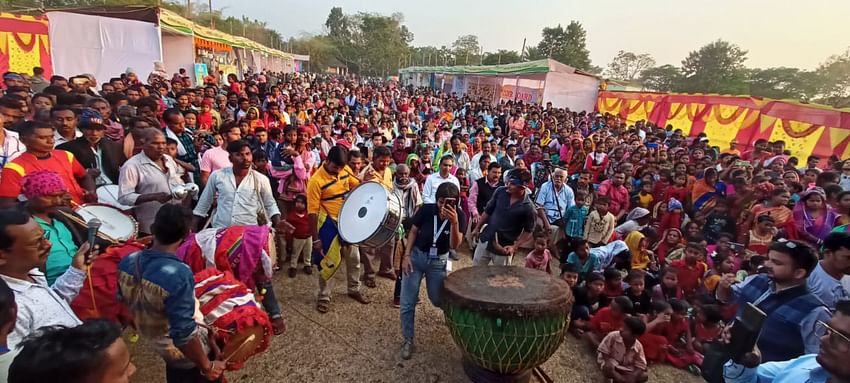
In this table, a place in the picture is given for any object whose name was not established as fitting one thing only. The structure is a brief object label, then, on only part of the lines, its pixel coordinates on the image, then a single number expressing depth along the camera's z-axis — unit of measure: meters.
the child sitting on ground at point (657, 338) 4.06
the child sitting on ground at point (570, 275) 4.55
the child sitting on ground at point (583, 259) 4.98
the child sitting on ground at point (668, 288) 4.68
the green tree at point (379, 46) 63.84
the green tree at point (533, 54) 63.04
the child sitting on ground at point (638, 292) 4.48
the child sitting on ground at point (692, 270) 4.77
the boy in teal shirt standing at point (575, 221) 5.61
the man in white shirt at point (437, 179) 5.61
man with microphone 1.77
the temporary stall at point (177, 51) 15.96
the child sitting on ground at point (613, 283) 4.56
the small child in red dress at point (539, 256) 4.79
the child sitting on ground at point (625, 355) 3.57
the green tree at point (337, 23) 92.44
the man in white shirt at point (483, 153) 7.71
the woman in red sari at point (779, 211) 5.15
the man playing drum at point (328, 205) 4.19
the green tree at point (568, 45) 60.53
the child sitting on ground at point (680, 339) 4.05
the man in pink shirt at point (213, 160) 4.29
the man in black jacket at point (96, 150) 3.90
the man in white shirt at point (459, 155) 7.93
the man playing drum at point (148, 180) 3.46
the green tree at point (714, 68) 41.69
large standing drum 2.88
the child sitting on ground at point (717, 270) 4.64
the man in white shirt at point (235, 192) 3.64
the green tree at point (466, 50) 77.32
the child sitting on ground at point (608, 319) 4.08
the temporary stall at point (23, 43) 10.16
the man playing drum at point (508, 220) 4.34
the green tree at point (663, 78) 46.64
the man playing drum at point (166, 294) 1.98
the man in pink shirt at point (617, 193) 6.19
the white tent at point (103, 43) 11.38
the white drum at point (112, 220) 2.71
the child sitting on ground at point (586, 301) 4.41
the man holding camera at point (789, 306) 2.59
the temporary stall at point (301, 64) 45.36
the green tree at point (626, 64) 78.06
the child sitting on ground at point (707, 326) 4.12
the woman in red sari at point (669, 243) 5.42
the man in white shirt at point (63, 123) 3.99
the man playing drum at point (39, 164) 2.88
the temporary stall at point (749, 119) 9.97
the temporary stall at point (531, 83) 19.48
